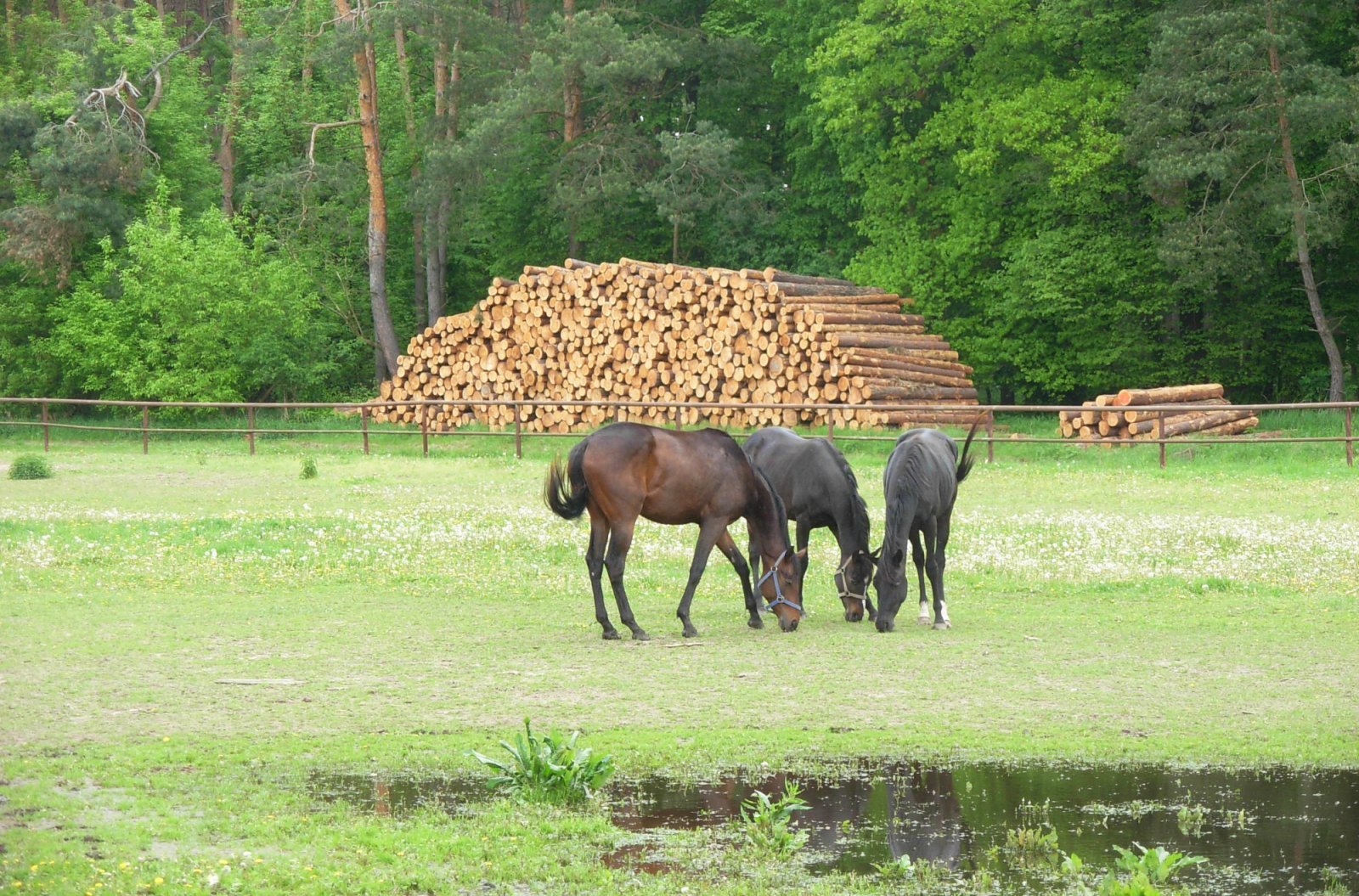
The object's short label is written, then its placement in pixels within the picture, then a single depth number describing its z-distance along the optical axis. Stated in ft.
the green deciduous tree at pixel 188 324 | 236.43
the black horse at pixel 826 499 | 79.36
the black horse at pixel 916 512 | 75.20
